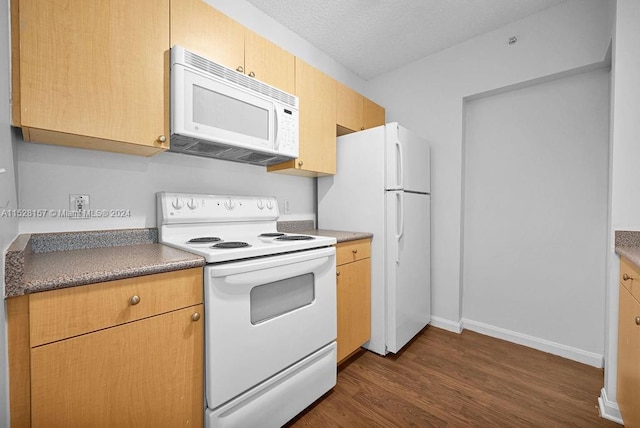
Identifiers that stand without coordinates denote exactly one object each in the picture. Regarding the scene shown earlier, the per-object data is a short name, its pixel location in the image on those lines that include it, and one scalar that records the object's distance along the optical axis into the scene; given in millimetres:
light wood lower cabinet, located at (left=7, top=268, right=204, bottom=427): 784
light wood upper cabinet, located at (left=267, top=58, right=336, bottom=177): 1982
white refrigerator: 2053
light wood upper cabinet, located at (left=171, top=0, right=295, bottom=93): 1375
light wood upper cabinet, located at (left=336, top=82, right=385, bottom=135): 2309
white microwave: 1334
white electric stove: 1138
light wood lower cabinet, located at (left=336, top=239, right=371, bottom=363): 1877
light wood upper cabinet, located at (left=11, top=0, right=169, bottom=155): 987
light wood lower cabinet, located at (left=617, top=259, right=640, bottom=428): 1087
